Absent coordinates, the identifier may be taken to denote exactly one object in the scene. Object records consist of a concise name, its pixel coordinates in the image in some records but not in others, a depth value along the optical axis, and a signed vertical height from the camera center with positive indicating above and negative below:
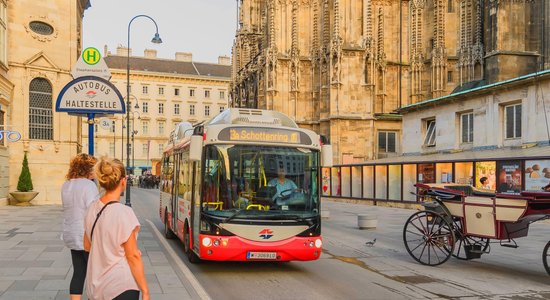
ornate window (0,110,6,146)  25.88 +1.46
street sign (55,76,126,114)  12.93 +1.36
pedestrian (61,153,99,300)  6.31 -0.54
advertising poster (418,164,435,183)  26.62 -0.76
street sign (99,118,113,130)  23.27 +1.30
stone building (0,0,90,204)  27.50 +3.47
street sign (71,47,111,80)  13.75 +2.16
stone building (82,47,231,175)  95.21 +10.15
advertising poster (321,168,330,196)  38.25 -1.65
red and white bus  9.70 -0.63
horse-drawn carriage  9.73 -1.12
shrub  27.01 -1.13
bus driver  10.01 -0.48
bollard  18.41 -2.11
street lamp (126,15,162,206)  34.59 +7.19
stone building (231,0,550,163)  37.03 +7.97
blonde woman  3.79 -0.68
